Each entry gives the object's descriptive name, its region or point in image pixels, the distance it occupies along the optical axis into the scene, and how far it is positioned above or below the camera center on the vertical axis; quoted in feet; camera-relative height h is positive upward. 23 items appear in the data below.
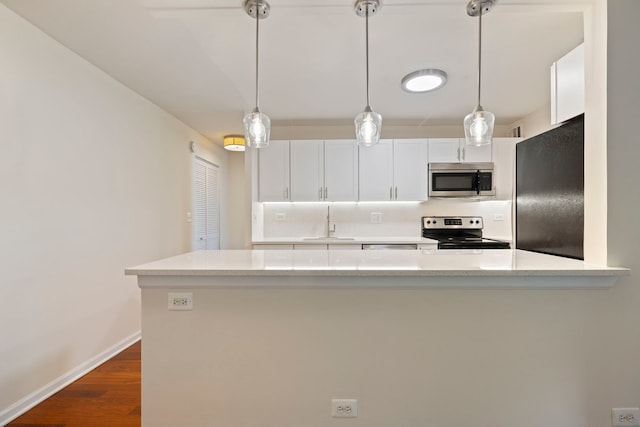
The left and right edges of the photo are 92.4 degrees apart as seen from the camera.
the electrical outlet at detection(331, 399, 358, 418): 4.73 -3.02
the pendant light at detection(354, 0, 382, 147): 5.73 +1.62
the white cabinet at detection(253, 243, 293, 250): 11.93 -1.32
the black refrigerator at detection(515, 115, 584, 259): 5.29 +0.40
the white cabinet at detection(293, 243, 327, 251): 12.16 -1.36
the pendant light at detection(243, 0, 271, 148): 5.80 +1.60
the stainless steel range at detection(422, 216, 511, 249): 13.42 -0.65
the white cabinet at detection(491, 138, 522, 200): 12.55 +1.86
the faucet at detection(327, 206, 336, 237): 13.87 -0.61
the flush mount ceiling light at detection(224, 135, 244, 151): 15.25 +3.51
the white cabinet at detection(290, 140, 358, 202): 12.80 +1.73
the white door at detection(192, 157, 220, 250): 14.78 +0.31
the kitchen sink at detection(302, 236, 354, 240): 13.33 -1.12
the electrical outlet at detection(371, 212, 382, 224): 13.85 -0.25
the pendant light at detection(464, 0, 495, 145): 5.62 +1.58
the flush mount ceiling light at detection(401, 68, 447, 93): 8.48 +3.79
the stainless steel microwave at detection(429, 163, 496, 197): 12.44 +1.33
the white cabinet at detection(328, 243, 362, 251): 11.91 -1.34
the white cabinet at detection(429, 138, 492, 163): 12.63 +2.47
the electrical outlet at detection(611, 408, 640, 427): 4.63 -3.11
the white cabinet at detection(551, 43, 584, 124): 5.30 +2.30
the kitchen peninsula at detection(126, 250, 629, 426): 4.68 -2.01
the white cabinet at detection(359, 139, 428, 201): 12.78 +1.74
